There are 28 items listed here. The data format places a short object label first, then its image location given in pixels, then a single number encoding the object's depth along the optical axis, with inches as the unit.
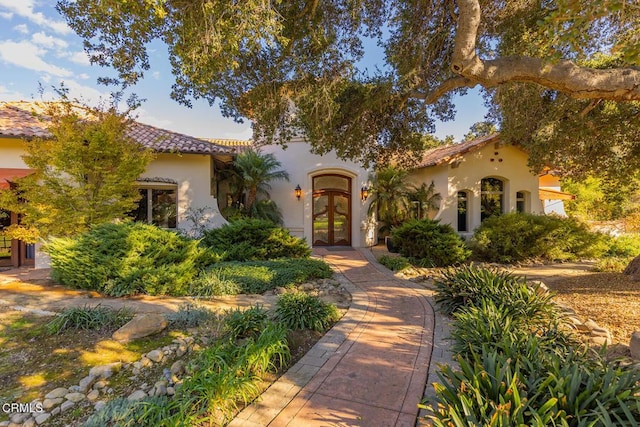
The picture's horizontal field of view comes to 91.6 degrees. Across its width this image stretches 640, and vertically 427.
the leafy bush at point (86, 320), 230.7
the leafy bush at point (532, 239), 577.9
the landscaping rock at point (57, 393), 156.1
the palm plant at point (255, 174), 641.6
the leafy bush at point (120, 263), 329.1
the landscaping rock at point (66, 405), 149.2
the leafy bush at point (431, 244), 502.6
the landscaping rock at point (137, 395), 151.3
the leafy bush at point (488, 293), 228.2
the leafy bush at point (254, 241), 477.1
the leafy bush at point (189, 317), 248.5
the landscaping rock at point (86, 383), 163.4
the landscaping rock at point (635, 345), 193.0
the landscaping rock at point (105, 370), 175.1
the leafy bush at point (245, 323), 212.1
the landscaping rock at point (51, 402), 149.8
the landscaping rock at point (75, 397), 155.3
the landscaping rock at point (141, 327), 221.8
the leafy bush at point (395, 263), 482.0
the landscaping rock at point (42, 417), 141.1
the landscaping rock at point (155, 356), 194.0
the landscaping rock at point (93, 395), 157.2
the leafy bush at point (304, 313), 239.0
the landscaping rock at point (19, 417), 141.1
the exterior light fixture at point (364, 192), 703.1
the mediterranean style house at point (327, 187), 573.0
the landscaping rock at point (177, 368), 177.0
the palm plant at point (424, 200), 729.0
